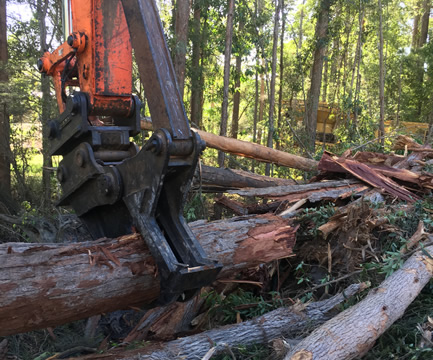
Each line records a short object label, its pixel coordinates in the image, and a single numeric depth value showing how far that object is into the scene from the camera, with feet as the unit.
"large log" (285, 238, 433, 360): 7.89
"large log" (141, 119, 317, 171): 20.72
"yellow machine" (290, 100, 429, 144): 47.82
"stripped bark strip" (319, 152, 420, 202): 17.31
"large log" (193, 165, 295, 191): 19.39
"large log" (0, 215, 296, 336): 8.52
